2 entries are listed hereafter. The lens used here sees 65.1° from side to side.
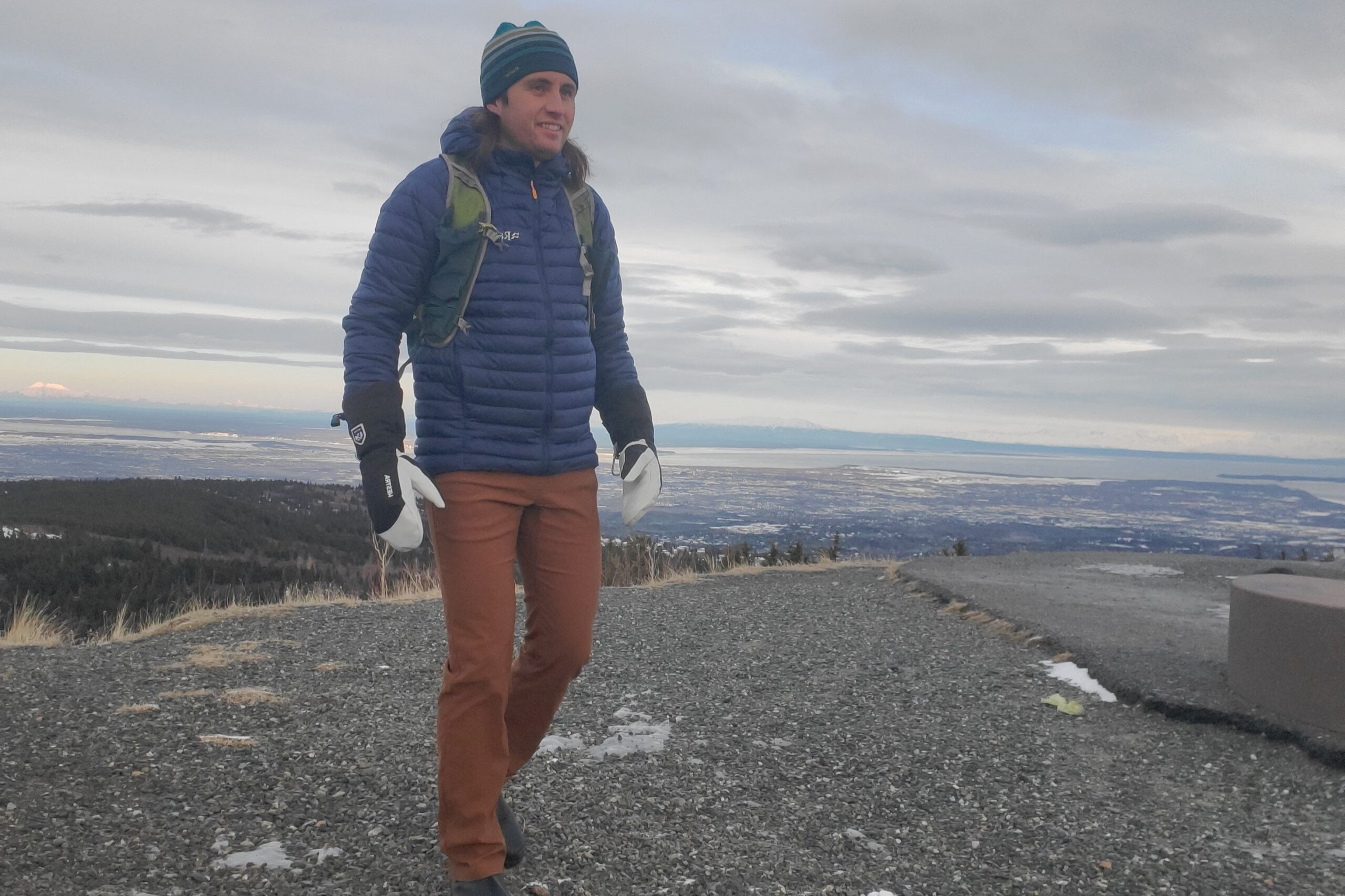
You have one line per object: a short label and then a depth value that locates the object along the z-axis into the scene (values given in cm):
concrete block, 476
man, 294
